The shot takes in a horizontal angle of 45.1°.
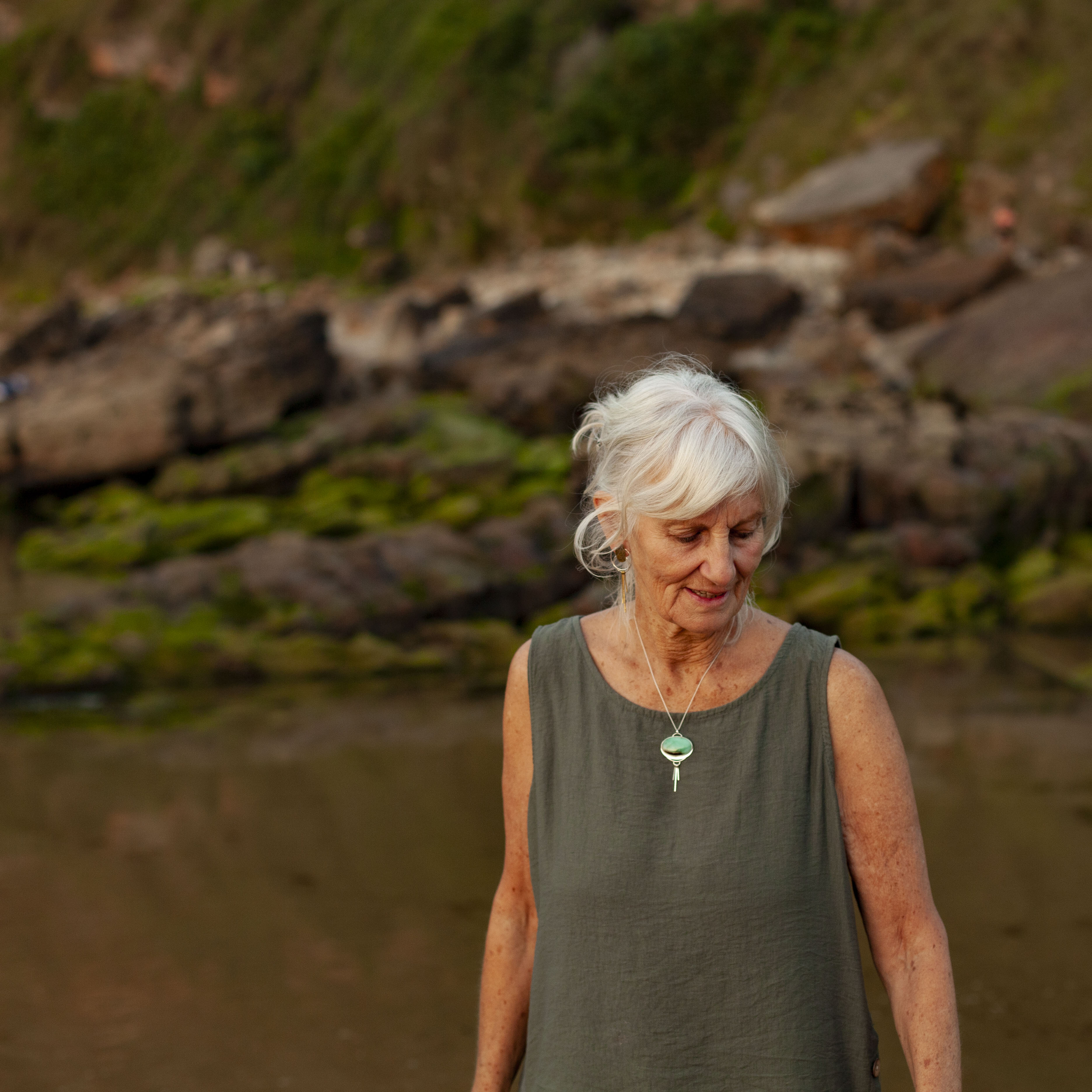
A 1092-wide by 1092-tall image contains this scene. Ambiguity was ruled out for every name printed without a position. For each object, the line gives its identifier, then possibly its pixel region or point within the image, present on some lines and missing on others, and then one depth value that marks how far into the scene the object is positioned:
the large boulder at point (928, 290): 17.55
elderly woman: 1.88
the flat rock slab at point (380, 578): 10.10
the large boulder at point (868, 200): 22.33
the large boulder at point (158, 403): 16.31
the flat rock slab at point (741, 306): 18.86
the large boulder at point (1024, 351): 13.88
